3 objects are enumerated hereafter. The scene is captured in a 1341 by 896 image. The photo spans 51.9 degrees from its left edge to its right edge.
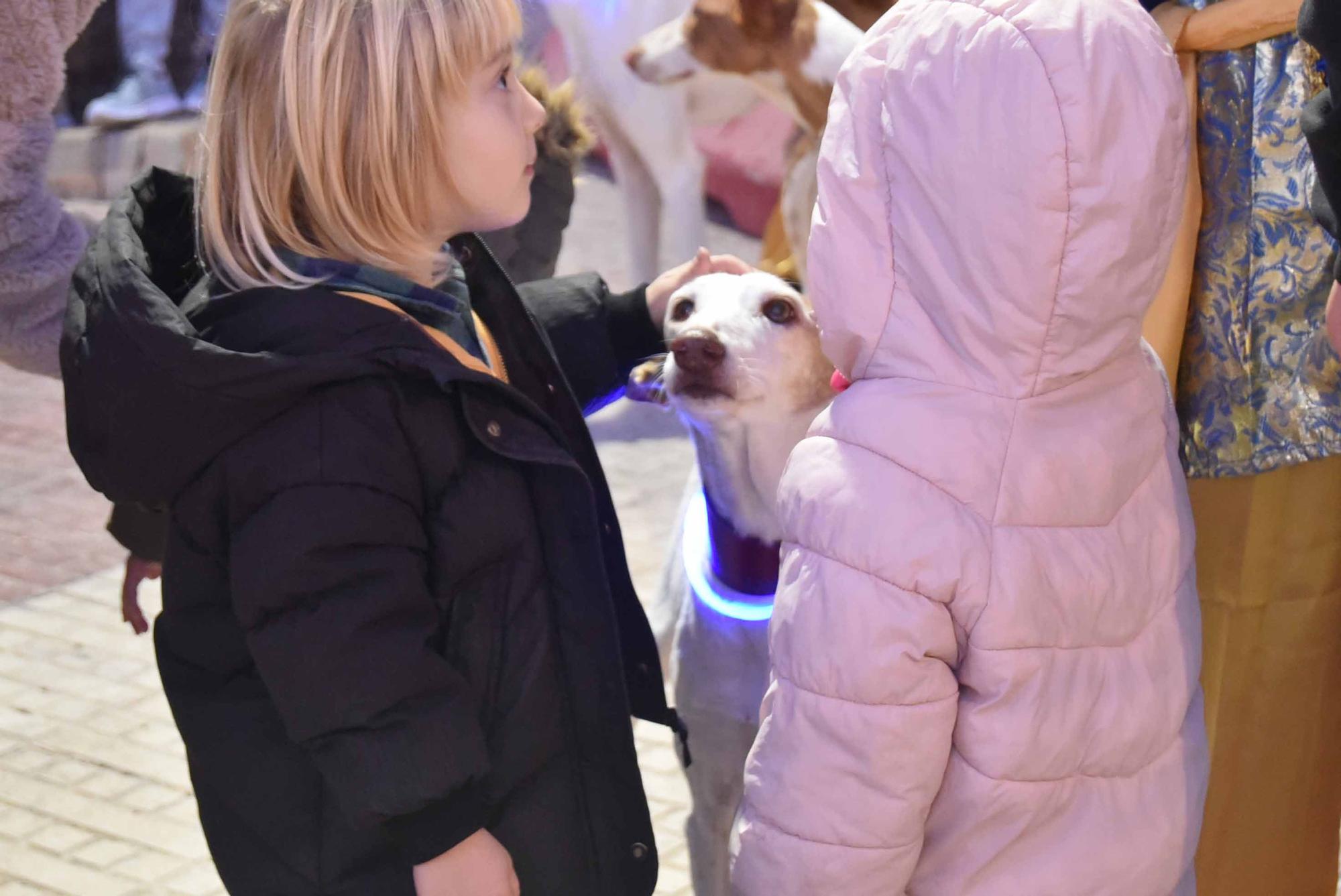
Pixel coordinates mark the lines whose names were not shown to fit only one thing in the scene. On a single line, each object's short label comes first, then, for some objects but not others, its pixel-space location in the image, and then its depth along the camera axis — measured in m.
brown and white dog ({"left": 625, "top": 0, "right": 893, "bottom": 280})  2.96
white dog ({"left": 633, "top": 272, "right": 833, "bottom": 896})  2.04
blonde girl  1.46
